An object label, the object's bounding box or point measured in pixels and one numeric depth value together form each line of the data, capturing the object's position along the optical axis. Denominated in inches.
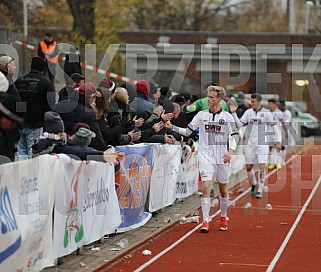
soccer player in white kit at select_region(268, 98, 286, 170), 1056.8
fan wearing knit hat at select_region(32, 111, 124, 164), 423.8
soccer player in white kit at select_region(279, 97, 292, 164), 1144.8
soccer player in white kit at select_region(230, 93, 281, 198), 806.5
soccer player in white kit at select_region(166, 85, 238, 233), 588.1
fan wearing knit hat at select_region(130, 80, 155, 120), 608.4
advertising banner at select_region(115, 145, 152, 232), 535.5
